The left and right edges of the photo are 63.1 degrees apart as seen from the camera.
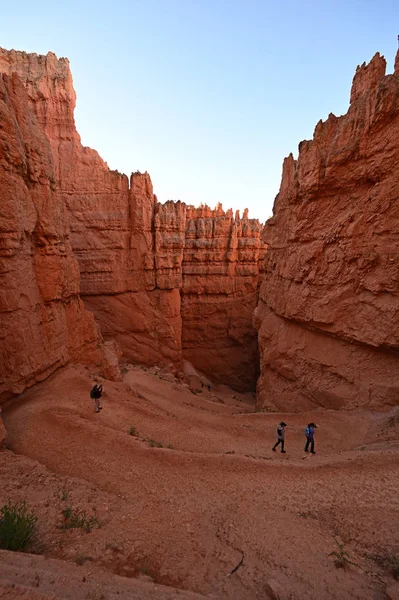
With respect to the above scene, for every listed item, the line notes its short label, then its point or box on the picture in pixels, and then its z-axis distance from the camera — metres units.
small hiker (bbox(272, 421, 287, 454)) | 9.88
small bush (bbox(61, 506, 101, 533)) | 5.30
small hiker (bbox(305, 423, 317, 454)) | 9.81
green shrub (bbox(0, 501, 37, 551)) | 4.34
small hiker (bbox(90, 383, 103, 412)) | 10.69
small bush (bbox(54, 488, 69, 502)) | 6.02
